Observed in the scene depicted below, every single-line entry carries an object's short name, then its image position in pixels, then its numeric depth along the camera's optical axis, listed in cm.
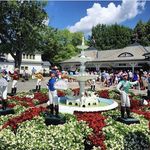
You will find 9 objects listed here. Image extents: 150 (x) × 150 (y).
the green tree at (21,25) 2546
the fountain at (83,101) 766
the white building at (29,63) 3339
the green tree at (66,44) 3801
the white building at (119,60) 2508
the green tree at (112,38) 4368
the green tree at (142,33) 4026
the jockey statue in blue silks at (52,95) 621
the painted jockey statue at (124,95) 629
